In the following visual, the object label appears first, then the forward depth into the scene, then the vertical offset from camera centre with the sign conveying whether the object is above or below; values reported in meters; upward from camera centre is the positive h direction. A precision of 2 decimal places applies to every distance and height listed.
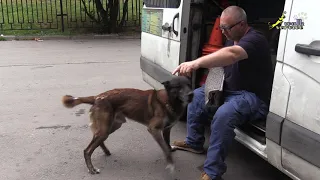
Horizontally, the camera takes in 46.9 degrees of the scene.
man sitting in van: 3.04 -0.69
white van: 2.34 -0.66
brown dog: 3.42 -1.04
